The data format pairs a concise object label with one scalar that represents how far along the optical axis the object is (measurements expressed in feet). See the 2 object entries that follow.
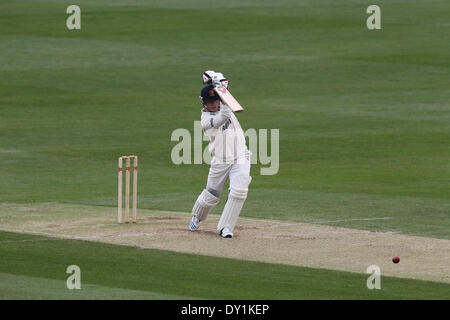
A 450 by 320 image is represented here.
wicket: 57.52
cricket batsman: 55.16
